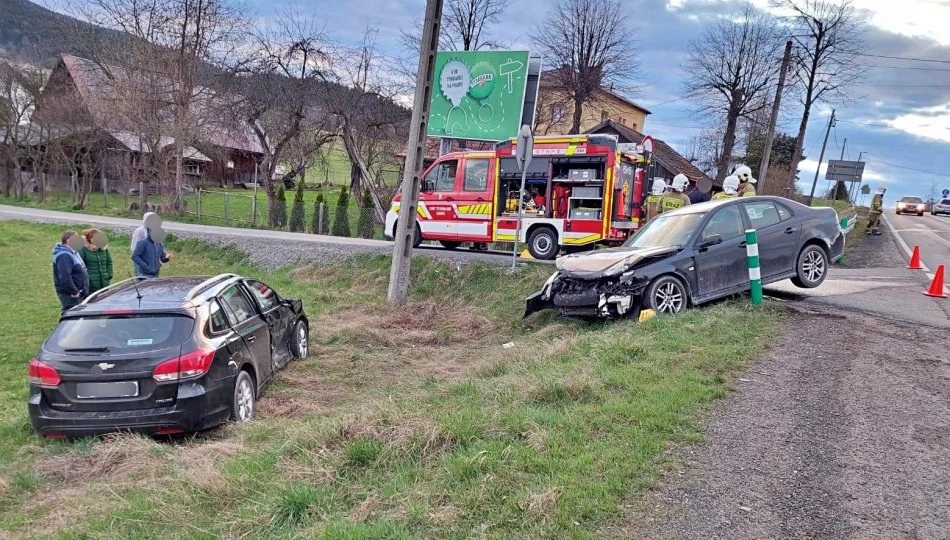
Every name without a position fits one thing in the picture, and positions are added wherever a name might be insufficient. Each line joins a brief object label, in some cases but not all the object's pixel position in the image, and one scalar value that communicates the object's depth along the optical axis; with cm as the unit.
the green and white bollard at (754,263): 816
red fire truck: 1300
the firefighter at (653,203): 1391
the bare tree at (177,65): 2605
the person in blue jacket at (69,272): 814
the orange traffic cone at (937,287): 987
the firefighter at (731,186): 1129
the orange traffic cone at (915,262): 1419
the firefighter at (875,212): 2555
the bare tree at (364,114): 2636
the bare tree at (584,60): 3127
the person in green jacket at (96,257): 879
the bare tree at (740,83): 3653
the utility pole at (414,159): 1155
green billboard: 1677
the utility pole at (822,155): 5120
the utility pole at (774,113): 2208
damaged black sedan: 819
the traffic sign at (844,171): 3191
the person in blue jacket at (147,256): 942
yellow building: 3381
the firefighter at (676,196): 1249
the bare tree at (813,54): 3139
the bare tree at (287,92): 2597
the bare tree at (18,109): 3195
